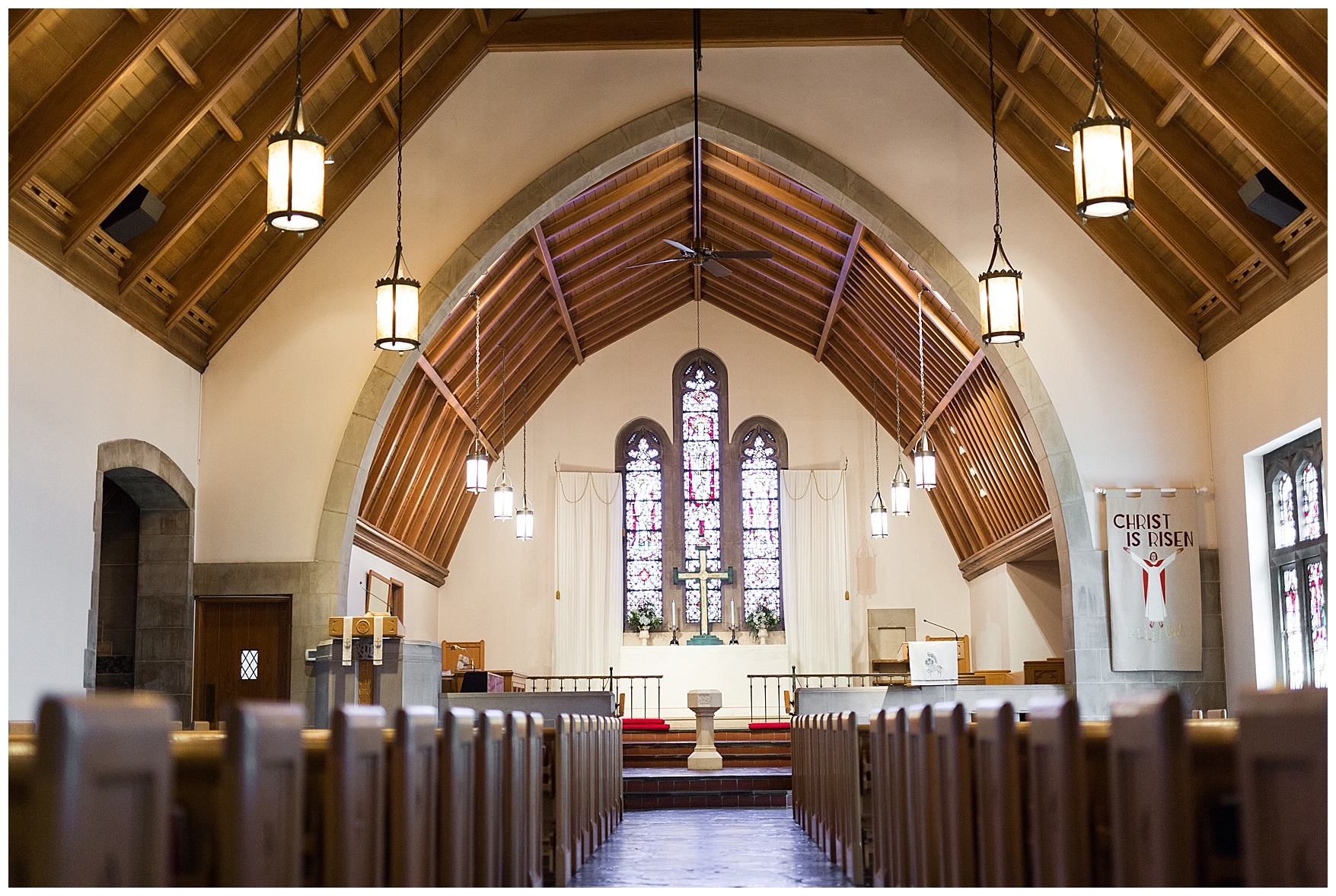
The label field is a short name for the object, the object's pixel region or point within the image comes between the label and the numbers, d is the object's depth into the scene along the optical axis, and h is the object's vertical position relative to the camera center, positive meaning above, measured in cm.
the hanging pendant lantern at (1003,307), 700 +178
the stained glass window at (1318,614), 765 -6
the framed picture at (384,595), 1198 +19
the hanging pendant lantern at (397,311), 670 +172
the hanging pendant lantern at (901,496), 1234 +117
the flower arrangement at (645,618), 1520 -10
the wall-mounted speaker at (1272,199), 733 +252
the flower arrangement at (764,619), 1522 -12
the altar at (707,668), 1430 -71
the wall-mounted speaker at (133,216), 733 +248
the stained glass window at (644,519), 1558 +122
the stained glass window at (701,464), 1570 +195
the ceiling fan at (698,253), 859 +277
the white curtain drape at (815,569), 1506 +51
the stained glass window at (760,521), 1558 +118
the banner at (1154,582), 868 +17
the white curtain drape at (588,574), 1506 +48
